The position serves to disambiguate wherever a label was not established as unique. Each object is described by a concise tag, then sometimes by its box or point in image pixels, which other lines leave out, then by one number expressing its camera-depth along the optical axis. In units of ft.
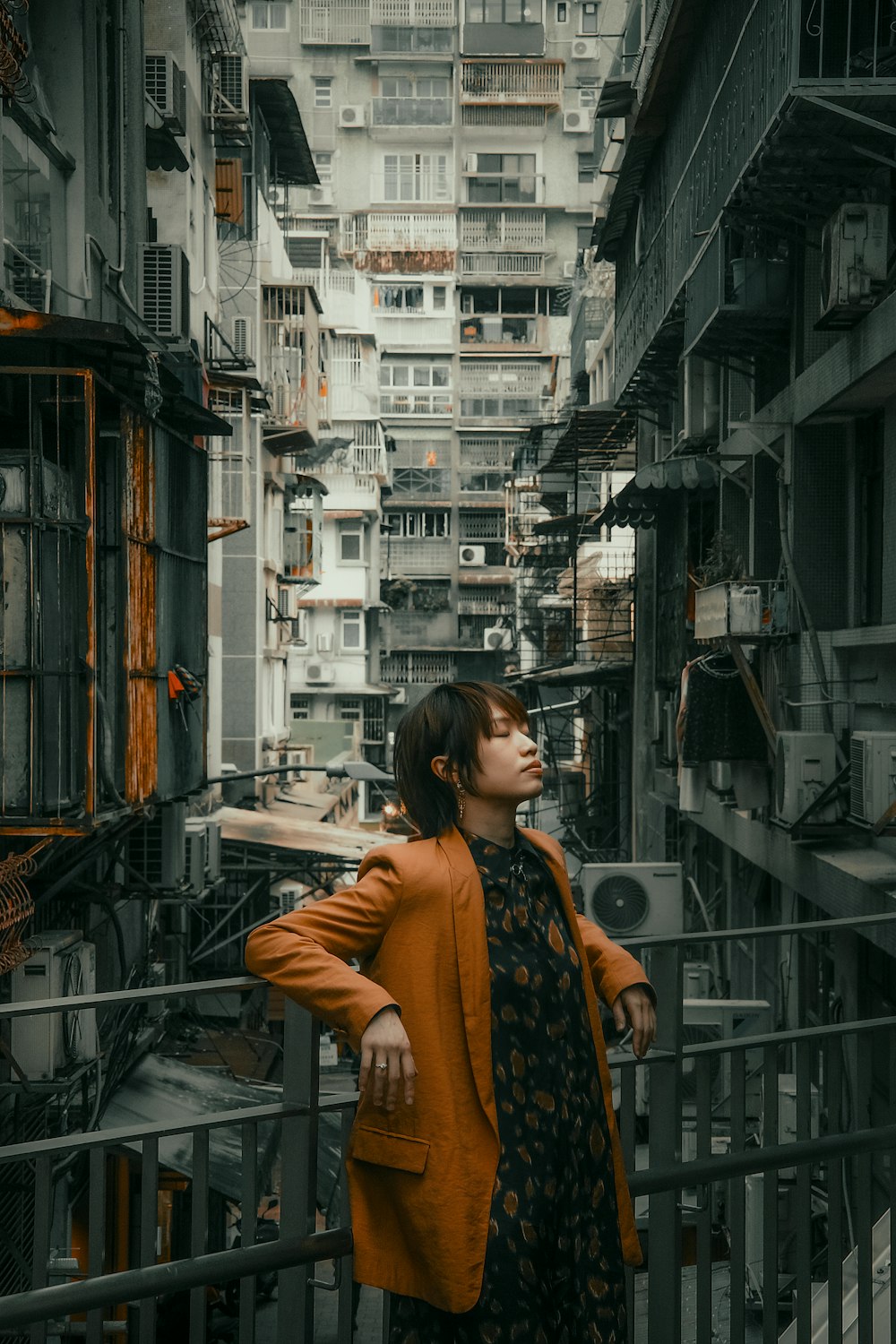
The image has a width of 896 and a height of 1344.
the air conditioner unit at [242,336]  85.10
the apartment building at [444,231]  170.91
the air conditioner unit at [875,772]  30.40
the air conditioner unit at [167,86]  54.60
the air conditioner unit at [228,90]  70.85
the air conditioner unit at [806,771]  34.63
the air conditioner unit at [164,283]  52.01
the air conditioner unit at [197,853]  62.92
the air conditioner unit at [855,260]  30.45
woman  9.52
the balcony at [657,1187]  10.52
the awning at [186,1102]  38.81
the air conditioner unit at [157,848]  56.49
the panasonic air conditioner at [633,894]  50.85
